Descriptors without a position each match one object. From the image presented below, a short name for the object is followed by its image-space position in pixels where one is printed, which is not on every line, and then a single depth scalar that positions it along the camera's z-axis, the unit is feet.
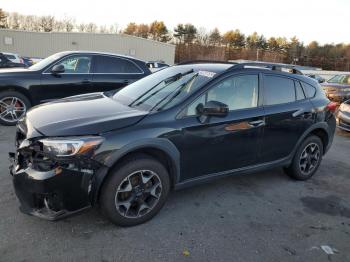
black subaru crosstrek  9.42
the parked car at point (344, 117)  28.32
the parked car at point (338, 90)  42.93
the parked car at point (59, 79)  22.40
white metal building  121.60
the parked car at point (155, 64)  70.77
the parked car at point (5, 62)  52.09
